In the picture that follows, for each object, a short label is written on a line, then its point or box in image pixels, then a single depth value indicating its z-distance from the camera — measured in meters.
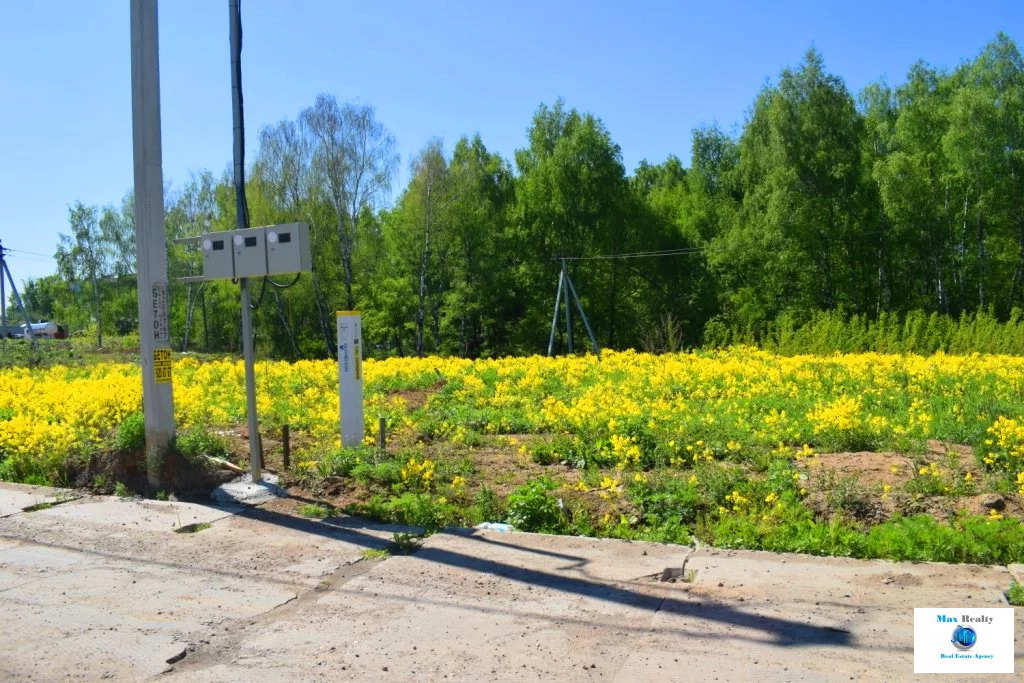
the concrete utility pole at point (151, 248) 8.88
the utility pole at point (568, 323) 30.01
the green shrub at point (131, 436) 9.33
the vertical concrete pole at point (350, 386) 9.59
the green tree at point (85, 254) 56.53
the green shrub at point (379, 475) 8.48
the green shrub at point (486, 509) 7.48
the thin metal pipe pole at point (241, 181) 8.91
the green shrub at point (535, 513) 7.23
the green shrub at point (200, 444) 9.12
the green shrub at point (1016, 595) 4.89
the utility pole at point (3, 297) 31.64
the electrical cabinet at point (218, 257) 8.88
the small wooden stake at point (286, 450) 9.32
